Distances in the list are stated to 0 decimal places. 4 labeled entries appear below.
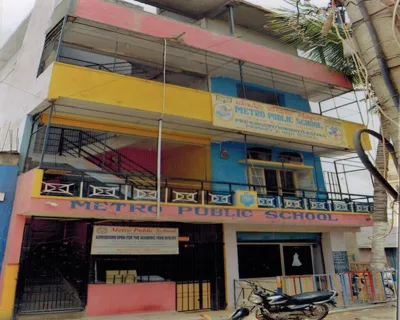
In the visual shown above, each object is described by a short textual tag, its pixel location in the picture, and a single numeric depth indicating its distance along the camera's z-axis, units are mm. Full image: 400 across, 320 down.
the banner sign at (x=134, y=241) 9844
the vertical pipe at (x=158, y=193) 9297
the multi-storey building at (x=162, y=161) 9430
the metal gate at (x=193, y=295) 10477
